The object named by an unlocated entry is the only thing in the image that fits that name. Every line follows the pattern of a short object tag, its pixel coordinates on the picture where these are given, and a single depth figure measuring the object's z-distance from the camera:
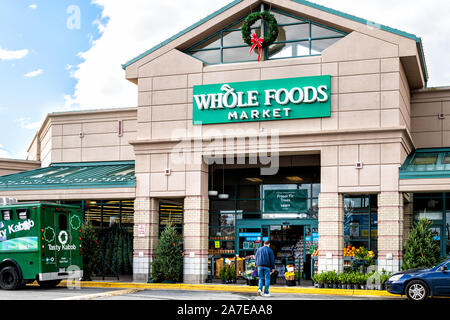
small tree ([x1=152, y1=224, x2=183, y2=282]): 24.92
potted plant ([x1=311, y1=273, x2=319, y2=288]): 23.20
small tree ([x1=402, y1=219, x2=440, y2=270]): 22.03
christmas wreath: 25.06
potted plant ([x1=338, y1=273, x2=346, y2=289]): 22.64
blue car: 18.97
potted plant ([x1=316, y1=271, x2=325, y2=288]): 23.05
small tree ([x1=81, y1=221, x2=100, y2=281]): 25.66
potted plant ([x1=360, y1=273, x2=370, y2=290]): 22.48
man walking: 19.95
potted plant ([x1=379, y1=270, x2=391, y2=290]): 22.30
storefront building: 23.52
